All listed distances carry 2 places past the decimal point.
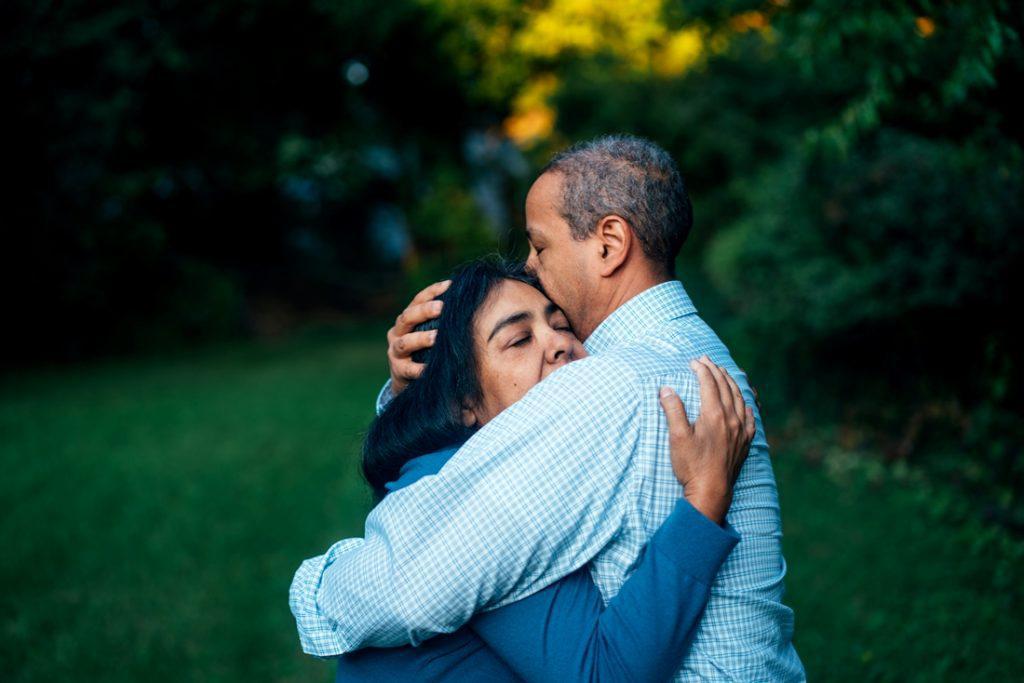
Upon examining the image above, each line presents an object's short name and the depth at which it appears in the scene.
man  1.76
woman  1.76
